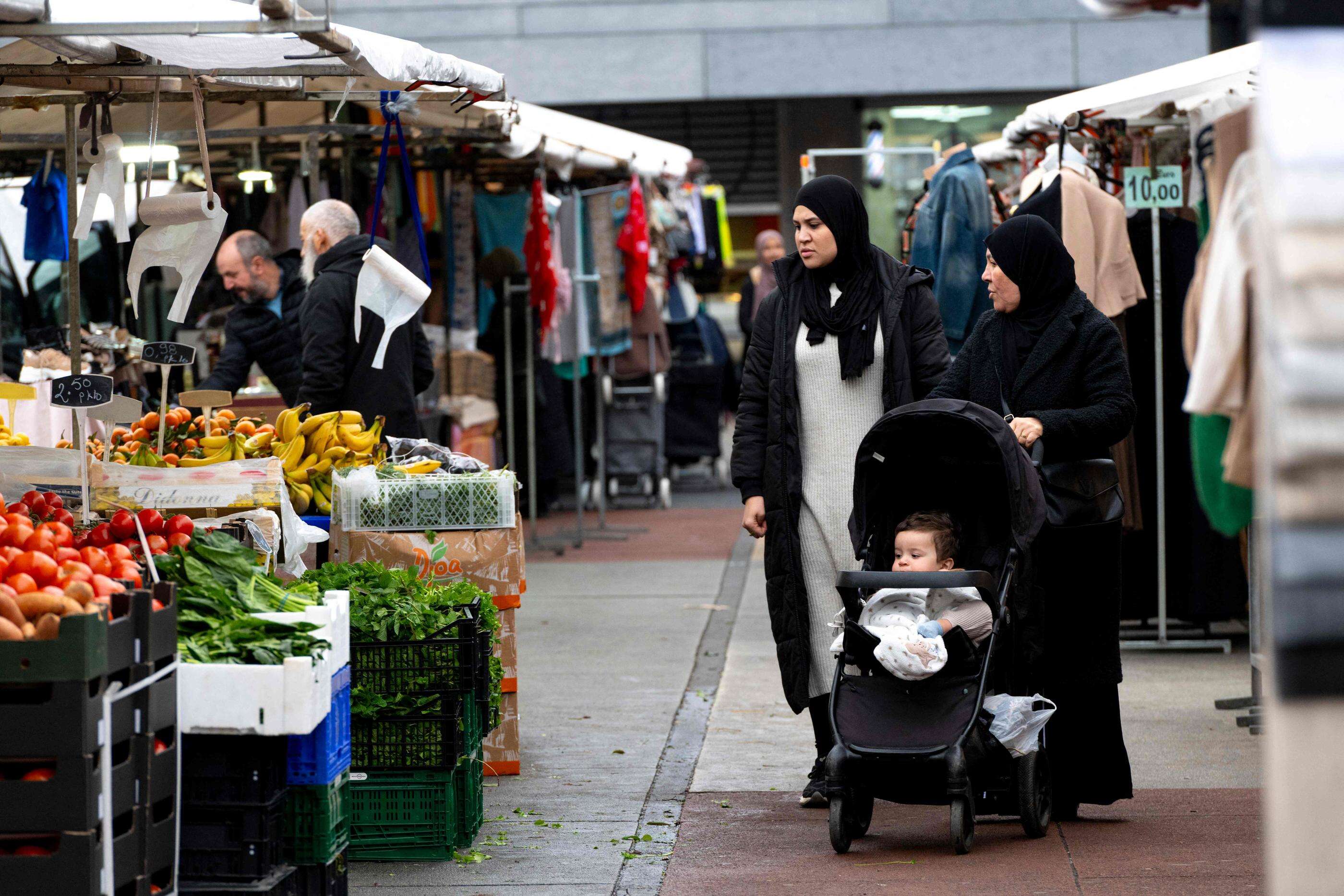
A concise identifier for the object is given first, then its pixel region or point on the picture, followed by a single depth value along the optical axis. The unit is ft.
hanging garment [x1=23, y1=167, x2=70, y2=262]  61.52
